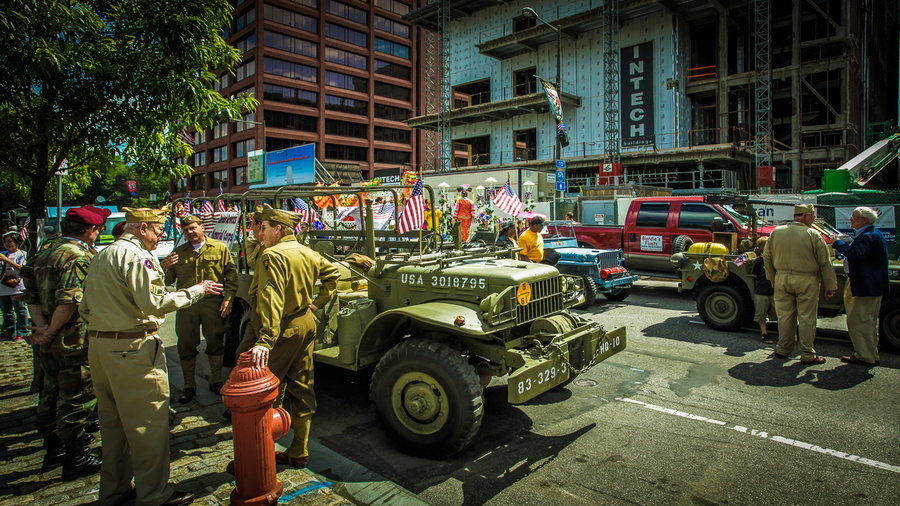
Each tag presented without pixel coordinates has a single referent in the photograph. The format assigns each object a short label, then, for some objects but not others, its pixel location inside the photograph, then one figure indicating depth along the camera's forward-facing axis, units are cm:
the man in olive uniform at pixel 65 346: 393
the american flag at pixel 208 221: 769
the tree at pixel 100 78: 525
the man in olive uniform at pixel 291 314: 390
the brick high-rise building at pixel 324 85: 5384
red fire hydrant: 288
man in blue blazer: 645
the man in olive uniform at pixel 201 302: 559
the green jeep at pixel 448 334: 416
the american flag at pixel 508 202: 1353
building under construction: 2770
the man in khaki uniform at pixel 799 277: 658
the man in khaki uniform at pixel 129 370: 333
